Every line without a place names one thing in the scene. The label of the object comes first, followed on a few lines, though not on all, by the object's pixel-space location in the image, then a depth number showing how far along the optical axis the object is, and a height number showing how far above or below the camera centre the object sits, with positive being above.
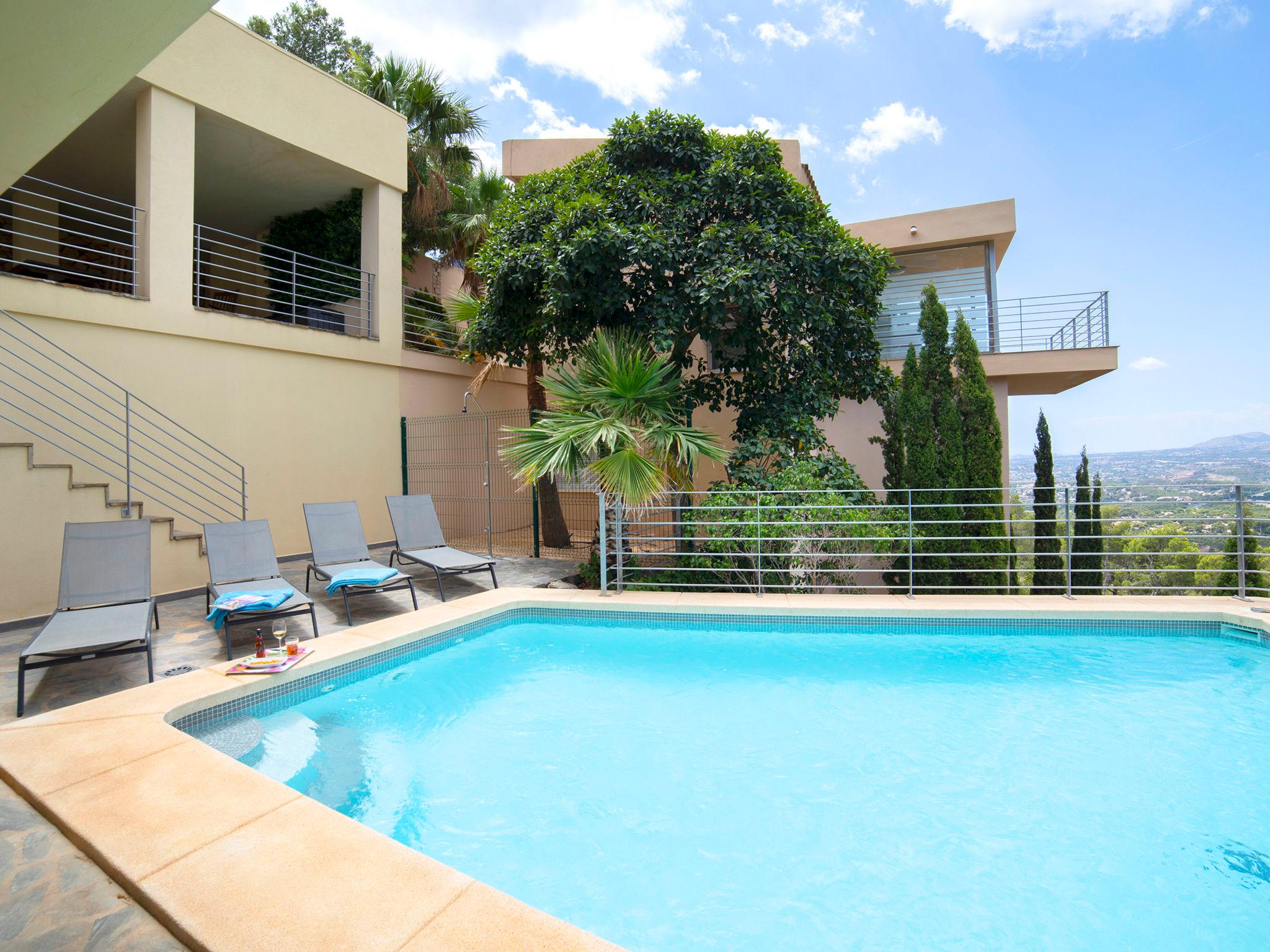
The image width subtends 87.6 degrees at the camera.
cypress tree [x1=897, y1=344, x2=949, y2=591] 9.25 +0.47
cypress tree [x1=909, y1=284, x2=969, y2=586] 9.24 +0.99
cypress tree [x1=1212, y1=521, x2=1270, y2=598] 6.90 -1.18
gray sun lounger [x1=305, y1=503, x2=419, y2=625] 7.31 -0.53
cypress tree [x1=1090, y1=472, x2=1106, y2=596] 10.02 -0.63
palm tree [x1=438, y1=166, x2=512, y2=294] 14.03 +6.19
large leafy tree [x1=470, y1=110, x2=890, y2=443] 7.86 +2.73
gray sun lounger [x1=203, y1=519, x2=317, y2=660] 6.14 -0.64
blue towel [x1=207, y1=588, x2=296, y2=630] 5.30 -0.89
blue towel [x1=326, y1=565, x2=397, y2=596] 6.45 -0.83
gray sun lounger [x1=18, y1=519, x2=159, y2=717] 4.42 -0.86
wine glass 5.99 -1.26
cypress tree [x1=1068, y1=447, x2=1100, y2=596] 10.06 -0.56
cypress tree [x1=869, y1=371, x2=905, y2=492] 9.55 +0.70
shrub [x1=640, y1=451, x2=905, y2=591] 7.44 -0.54
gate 11.34 +0.16
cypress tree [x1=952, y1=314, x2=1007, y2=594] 9.23 +0.50
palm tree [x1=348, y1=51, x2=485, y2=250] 13.59 +7.81
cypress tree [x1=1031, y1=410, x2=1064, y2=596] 9.73 -0.59
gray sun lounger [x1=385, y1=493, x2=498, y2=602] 7.69 -0.63
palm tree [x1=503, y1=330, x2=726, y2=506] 7.15 +0.68
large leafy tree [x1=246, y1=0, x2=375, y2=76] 21.25 +14.81
